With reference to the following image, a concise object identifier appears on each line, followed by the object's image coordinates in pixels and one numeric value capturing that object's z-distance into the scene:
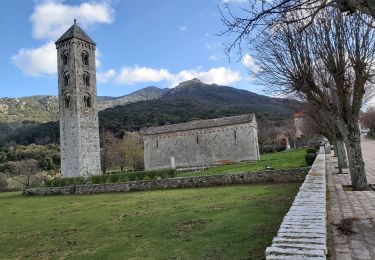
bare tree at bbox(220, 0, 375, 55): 5.56
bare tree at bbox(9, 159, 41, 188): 51.84
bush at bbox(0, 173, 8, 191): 45.17
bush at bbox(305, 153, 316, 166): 23.71
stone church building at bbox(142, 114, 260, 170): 42.53
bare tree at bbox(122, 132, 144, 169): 60.16
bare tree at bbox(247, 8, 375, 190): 10.35
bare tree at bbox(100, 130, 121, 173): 62.66
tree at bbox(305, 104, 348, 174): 18.58
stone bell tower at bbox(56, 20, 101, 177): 40.47
